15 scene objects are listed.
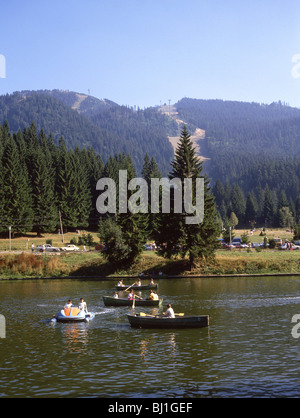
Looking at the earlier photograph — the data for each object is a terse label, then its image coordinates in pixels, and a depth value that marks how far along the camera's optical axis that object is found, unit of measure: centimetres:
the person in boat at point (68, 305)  4391
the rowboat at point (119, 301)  5156
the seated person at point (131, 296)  5195
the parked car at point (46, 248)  10231
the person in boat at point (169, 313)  3847
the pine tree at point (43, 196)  12688
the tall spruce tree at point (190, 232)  7812
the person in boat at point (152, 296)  5034
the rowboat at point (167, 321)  3756
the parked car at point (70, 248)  10209
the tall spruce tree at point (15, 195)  12075
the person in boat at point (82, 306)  4428
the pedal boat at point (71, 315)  4312
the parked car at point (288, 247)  10012
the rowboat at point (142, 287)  6256
